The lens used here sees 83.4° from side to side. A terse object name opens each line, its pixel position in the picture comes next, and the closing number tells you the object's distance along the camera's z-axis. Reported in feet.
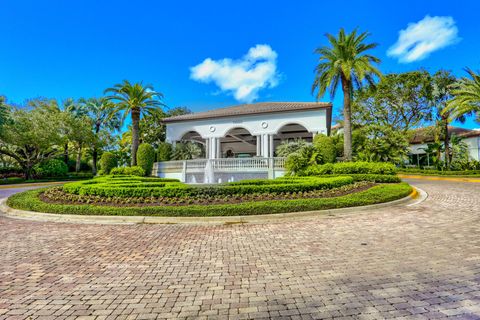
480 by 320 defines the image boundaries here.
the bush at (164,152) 81.55
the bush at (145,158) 79.61
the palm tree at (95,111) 138.82
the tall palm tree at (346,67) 62.23
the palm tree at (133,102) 83.56
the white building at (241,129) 66.93
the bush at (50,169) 100.07
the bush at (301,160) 58.70
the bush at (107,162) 89.71
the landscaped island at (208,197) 30.48
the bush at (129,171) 74.49
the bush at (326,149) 62.23
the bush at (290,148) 64.25
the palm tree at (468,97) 72.84
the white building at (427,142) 99.14
